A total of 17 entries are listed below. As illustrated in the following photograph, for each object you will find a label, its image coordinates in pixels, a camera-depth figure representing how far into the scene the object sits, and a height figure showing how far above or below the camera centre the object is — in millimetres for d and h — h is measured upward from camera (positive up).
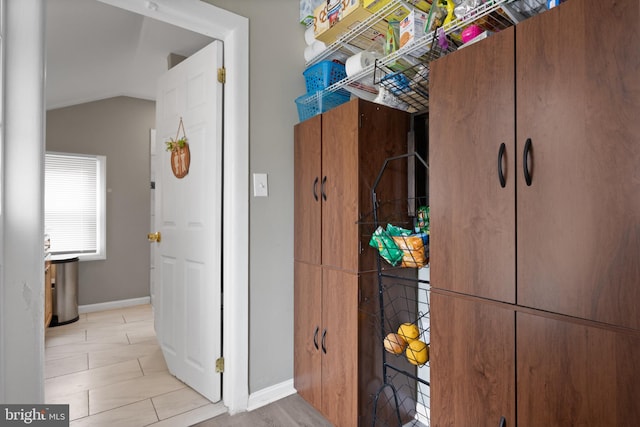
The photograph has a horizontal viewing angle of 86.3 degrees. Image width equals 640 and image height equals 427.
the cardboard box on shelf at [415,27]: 1431 +788
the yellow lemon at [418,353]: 1399 -573
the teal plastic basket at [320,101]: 1913 +644
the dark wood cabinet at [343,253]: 1586 -199
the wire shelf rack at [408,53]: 1143 +678
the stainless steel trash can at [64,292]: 3428 -810
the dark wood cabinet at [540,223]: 825 -26
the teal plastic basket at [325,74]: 1918 +796
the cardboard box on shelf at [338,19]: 1598 +955
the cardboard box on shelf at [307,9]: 2012 +1224
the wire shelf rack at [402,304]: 1411 -463
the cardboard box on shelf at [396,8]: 1450 +901
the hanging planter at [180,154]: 2158 +382
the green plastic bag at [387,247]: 1413 -141
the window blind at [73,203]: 3832 +121
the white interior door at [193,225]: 1968 -74
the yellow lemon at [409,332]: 1459 -512
